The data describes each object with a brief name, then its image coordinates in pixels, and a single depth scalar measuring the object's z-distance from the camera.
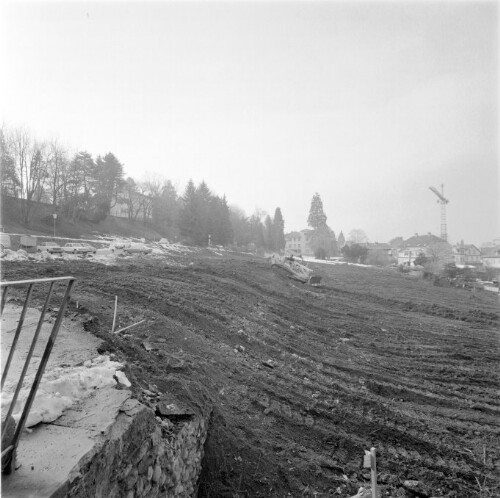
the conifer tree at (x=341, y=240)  109.62
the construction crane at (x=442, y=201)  74.19
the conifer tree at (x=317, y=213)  76.38
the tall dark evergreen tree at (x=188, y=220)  43.19
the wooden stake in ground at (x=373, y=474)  3.27
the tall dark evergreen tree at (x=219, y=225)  45.81
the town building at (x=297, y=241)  99.44
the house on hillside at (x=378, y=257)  53.41
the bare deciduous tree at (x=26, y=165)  29.67
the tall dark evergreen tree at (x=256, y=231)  64.81
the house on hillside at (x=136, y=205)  48.53
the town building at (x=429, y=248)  41.41
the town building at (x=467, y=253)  71.65
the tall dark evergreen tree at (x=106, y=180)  41.62
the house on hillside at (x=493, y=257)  46.88
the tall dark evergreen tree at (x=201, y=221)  43.38
